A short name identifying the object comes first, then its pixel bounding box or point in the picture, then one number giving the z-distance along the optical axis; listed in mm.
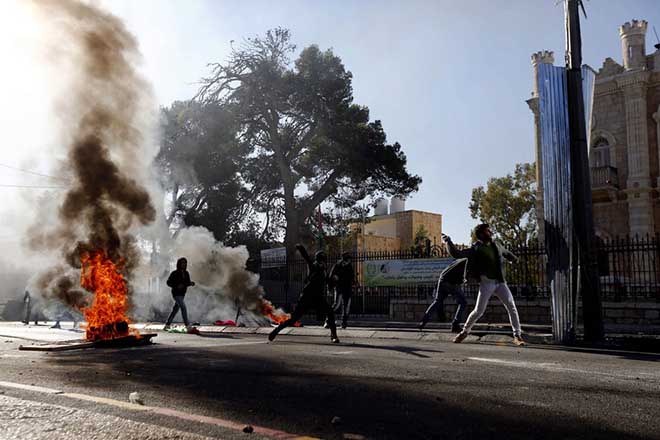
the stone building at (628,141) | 26156
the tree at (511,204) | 35969
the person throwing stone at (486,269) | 8453
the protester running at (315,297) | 9281
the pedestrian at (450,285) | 11422
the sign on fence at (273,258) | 20791
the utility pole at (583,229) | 9219
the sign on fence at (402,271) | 15930
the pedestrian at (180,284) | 12742
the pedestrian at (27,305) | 19428
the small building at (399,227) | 62988
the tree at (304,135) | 29000
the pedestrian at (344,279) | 13316
